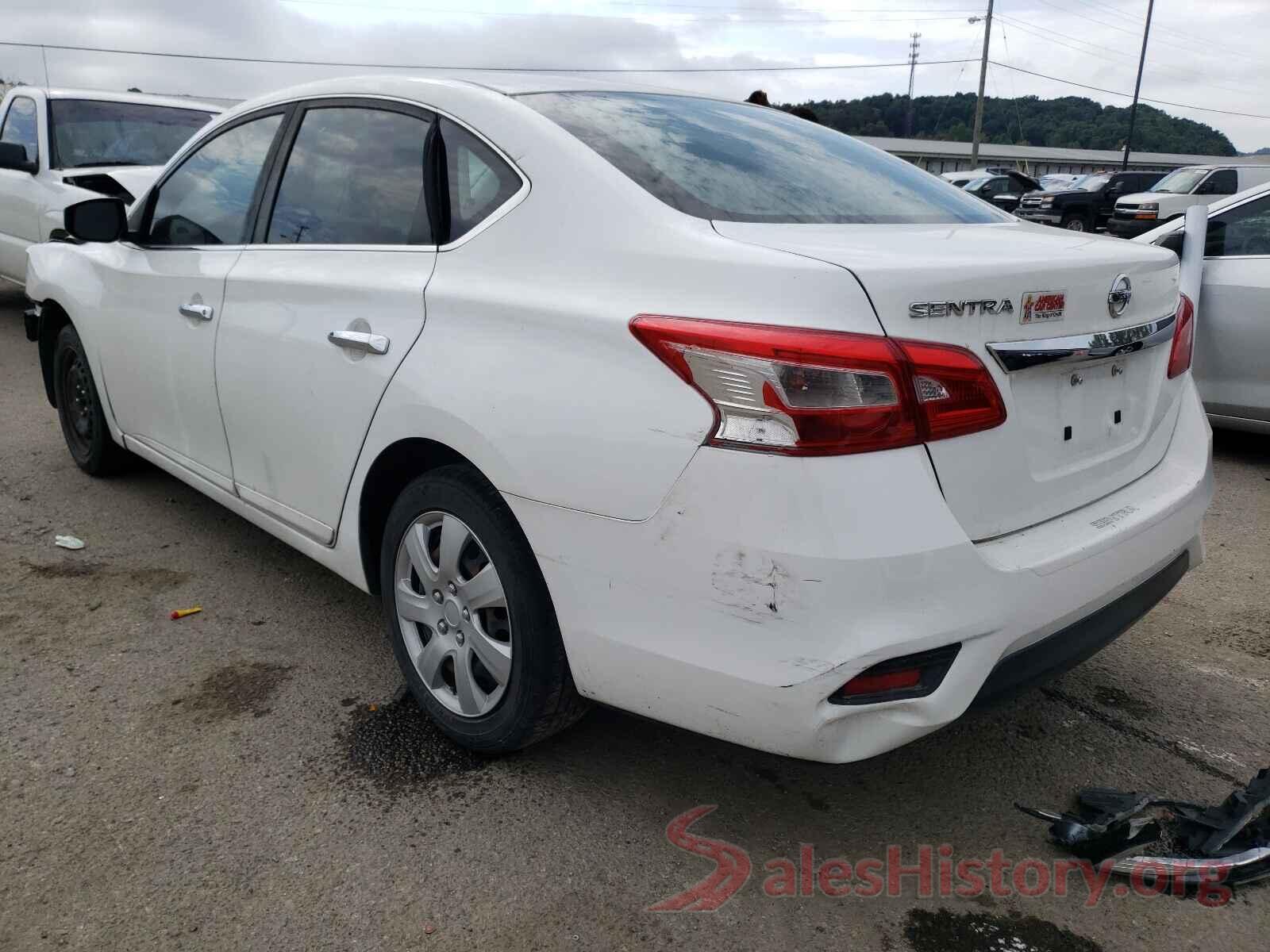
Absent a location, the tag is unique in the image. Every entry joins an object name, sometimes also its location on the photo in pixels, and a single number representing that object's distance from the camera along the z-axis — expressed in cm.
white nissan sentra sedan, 189
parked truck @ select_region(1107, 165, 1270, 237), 1800
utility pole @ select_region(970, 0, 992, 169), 4331
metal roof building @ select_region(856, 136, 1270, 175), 6072
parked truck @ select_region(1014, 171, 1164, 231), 2462
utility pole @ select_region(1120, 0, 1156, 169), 4469
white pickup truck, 777
